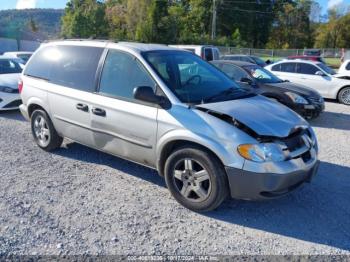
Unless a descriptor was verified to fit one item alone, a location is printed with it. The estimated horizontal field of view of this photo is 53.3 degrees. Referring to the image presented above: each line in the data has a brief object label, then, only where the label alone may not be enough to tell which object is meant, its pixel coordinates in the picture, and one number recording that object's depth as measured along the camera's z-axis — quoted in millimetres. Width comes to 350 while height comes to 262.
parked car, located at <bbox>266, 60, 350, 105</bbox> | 11700
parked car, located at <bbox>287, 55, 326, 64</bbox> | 24123
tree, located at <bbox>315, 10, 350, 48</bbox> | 66312
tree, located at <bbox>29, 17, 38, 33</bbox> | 83594
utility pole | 43062
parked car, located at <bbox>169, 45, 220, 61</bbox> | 15328
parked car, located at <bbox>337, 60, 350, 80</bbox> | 11711
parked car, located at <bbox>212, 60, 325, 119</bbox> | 8328
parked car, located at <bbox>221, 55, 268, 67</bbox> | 21409
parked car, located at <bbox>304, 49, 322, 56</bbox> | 40188
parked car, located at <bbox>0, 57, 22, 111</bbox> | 8695
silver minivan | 3562
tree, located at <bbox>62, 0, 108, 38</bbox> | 50522
